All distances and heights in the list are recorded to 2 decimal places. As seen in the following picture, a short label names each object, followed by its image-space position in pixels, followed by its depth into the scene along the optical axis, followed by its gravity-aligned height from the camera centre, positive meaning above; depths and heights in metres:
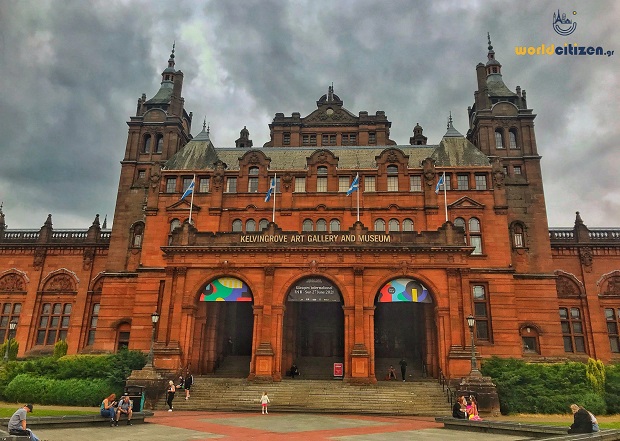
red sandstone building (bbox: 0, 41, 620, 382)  35.81 +8.54
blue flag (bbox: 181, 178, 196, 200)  42.81 +14.53
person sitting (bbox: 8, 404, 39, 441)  14.01 -2.19
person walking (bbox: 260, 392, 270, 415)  27.09 -2.60
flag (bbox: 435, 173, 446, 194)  41.39 +15.27
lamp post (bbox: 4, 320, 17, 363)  34.51 +0.10
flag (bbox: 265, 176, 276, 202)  42.34 +14.73
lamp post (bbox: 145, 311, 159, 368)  31.22 -0.32
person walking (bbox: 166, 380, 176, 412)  28.66 -2.41
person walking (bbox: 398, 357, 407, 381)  35.66 -0.53
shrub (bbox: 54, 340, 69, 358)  39.50 +0.22
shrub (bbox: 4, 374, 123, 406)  30.77 -2.52
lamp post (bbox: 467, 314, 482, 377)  29.36 +0.04
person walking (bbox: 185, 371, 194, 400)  30.47 -1.85
